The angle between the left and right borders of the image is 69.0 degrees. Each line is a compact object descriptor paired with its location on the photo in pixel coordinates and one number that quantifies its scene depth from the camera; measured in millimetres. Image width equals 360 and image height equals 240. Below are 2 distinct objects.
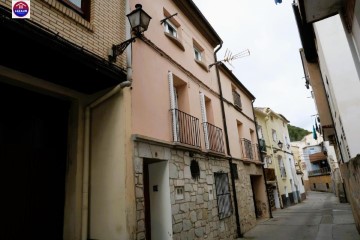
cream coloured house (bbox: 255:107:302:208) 18381
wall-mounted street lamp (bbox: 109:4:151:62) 4867
